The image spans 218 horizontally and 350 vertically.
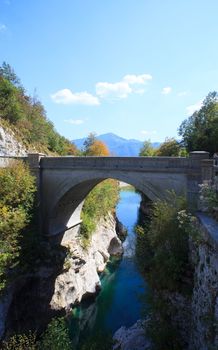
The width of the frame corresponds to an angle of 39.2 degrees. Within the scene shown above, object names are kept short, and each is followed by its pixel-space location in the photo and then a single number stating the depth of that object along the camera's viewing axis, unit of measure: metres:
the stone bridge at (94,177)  13.99
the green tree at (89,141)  56.63
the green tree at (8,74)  38.84
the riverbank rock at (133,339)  10.93
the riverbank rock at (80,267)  18.72
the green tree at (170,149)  42.56
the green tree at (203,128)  29.38
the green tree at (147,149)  65.08
